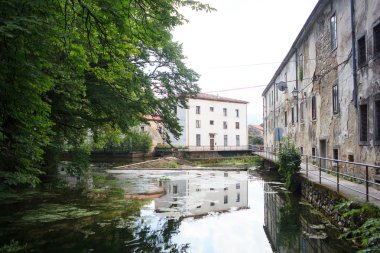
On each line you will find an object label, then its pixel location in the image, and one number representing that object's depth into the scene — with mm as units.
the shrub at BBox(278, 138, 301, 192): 12031
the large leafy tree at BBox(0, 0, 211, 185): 4781
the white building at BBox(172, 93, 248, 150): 47312
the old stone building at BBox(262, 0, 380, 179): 9742
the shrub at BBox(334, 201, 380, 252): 3870
